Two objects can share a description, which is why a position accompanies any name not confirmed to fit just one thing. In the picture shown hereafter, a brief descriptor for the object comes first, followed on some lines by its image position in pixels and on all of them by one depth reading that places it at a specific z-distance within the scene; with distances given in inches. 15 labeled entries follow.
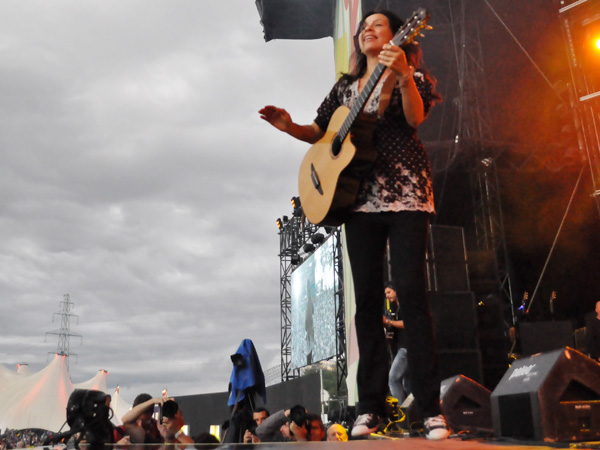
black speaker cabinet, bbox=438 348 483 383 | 237.3
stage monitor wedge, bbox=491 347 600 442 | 77.7
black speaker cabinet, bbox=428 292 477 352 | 241.4
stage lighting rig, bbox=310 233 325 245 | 635.5
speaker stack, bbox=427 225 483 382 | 239.1
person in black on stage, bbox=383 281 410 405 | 194.7
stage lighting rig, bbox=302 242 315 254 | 681.1
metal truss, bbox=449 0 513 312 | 348.2
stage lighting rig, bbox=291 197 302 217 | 675.0
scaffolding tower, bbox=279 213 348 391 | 546.6
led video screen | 582.2
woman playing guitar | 76.4
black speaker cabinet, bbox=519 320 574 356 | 274.1
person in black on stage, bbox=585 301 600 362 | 230.5
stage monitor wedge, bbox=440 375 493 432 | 127.3
